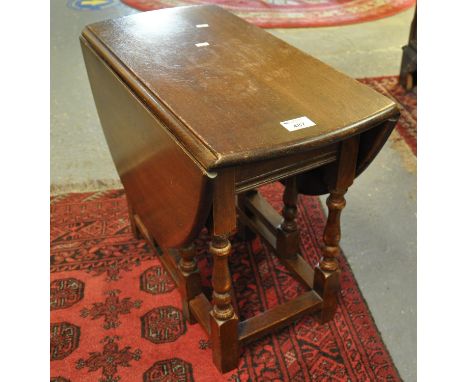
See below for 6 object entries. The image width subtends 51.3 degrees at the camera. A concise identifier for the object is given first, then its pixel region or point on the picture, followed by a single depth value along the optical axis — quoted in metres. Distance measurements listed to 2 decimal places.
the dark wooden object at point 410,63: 3.11
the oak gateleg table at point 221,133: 1.12
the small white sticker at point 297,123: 1.12
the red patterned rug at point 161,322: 1.53
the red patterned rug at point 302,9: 4.51
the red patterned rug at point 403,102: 2.77
